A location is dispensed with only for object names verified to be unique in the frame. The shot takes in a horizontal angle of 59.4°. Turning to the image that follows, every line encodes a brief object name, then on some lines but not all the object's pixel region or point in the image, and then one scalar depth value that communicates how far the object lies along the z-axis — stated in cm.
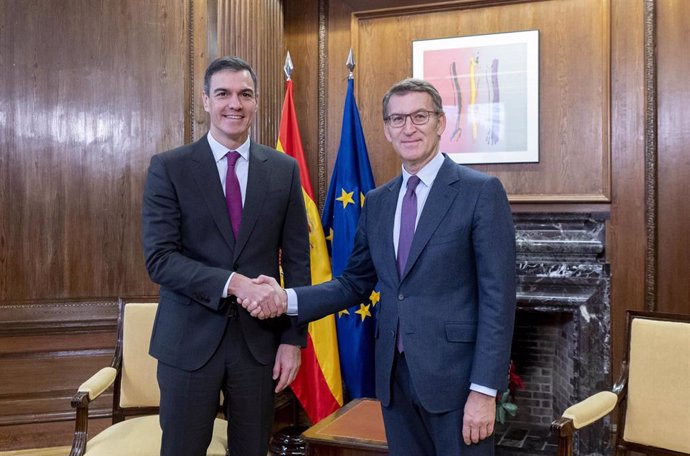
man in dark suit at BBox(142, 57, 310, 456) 163
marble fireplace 336
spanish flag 345
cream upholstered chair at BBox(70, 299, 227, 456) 216
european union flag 349
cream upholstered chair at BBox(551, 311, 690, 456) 216
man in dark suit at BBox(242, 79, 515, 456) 144
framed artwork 362
